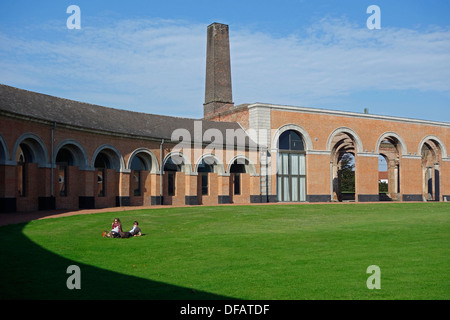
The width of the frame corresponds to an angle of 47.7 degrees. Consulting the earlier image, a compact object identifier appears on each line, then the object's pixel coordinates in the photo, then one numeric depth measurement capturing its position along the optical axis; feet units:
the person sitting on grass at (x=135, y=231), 55.62
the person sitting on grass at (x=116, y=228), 54.08
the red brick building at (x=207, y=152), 86.94
